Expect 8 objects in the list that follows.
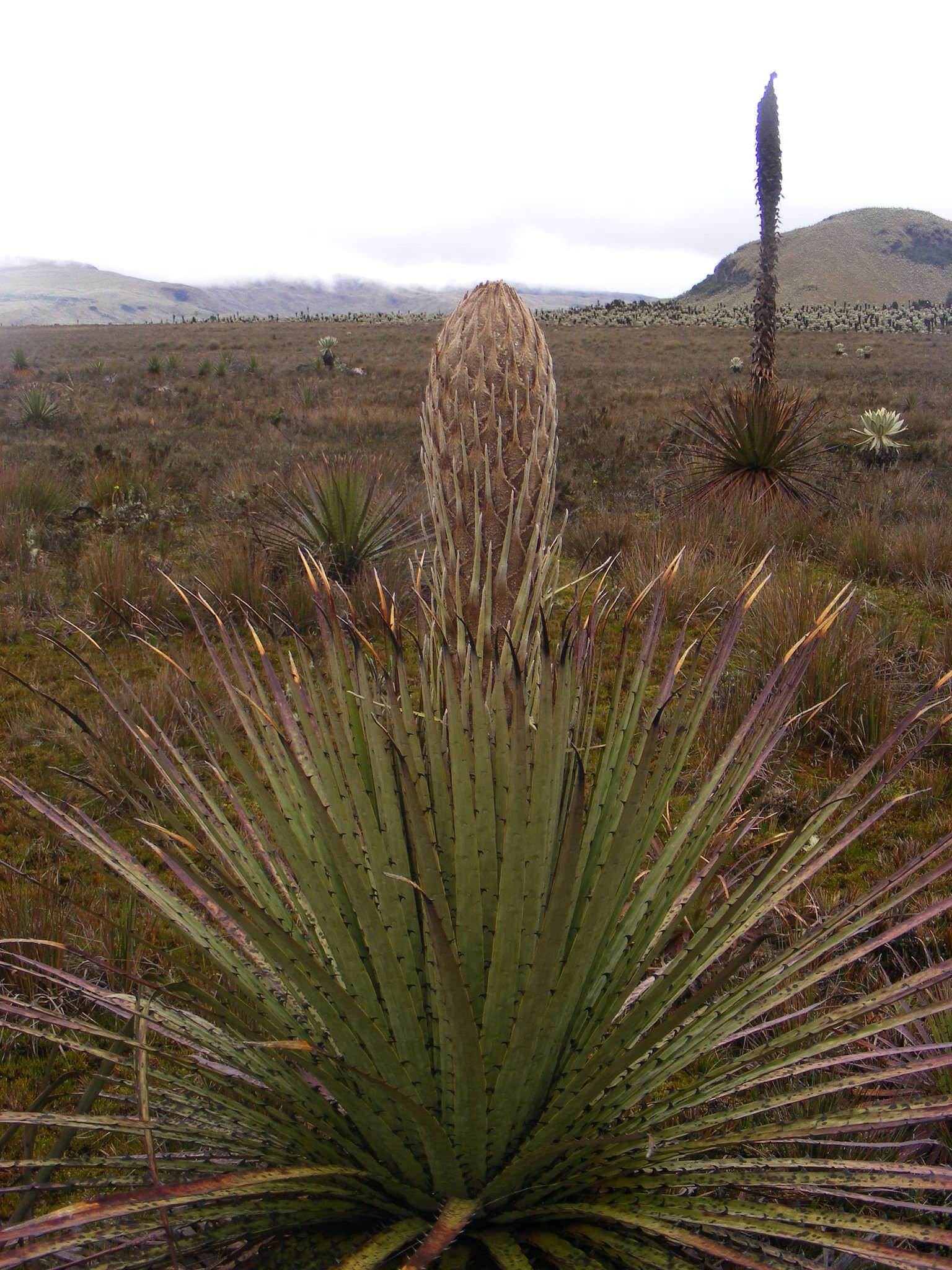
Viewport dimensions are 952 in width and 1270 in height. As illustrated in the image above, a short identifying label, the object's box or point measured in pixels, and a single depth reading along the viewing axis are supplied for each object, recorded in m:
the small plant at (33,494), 7.54
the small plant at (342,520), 6.13
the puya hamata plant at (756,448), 7.46
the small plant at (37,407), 12.55
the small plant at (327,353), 21.39
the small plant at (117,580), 5.60
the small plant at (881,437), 10.08
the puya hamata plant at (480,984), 1.12
